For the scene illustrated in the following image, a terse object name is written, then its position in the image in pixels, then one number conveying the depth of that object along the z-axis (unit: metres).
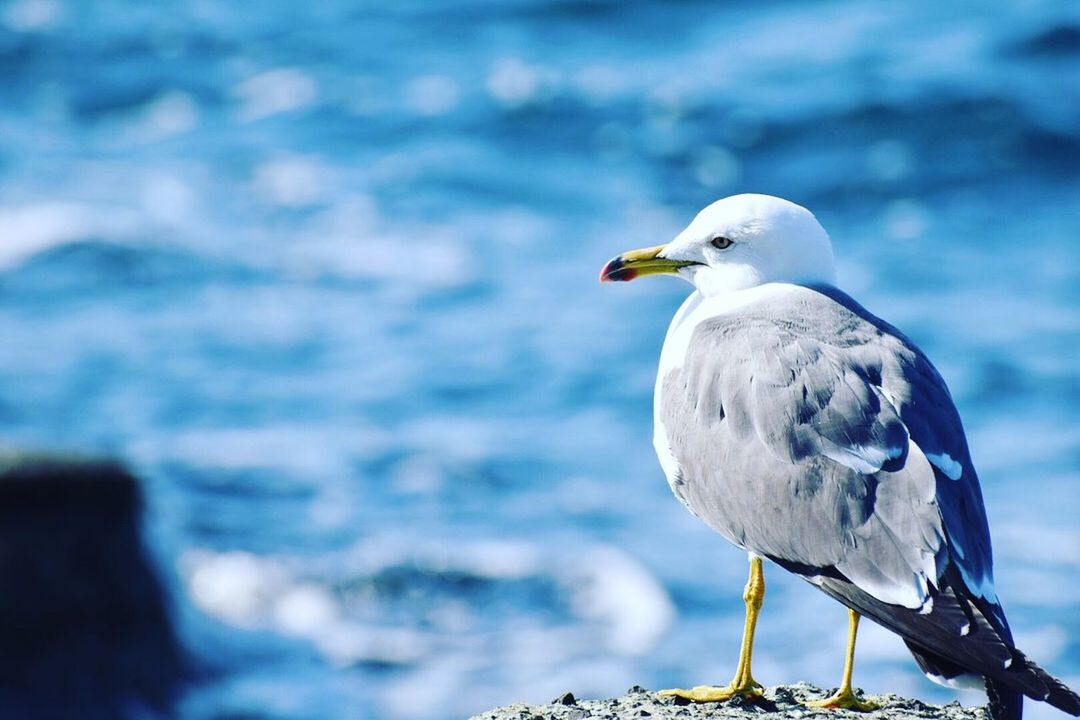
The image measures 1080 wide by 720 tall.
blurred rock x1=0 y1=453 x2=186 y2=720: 18.19
